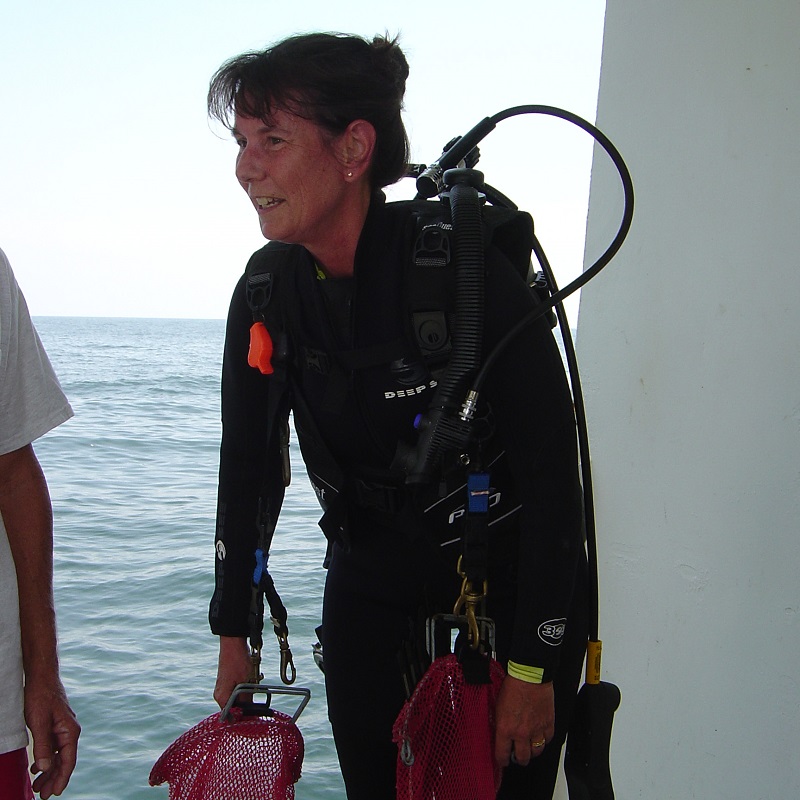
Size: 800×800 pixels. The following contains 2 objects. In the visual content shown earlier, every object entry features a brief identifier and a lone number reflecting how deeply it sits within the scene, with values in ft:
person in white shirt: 3.93
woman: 4.17
